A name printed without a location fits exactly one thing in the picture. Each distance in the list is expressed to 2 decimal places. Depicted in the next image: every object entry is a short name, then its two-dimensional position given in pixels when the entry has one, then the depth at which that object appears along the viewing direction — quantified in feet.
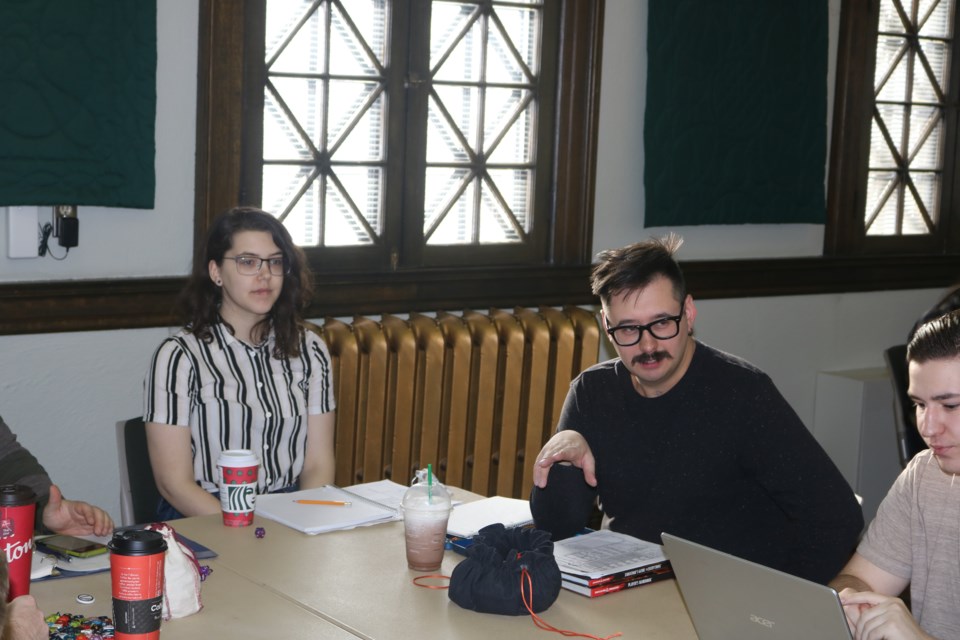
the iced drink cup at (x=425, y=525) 6.93
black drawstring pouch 6.30
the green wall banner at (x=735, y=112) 14.47
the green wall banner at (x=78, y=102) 10.16
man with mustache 7.98
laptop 5.20
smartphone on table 6.91
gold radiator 12.30
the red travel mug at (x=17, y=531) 5.90
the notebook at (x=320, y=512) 7.75
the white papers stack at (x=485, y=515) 7.66
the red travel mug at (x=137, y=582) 5.51
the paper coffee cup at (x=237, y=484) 7.60
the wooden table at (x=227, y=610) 5.96
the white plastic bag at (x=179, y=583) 6.09
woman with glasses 9.50
